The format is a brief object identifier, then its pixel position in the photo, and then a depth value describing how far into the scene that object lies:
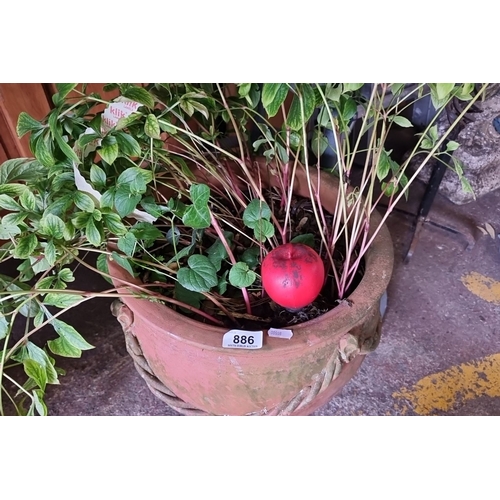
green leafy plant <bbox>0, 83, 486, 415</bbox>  0.63
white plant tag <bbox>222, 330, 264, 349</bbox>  0.71
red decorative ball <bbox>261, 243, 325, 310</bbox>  0.71
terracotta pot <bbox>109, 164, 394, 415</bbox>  0.73
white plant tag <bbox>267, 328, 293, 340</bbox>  0.72
